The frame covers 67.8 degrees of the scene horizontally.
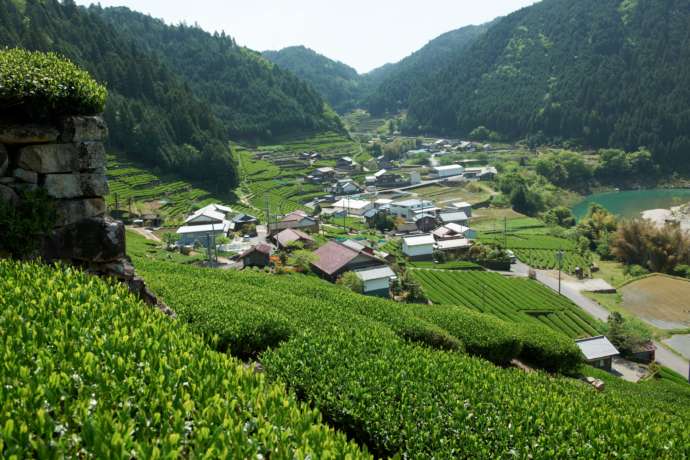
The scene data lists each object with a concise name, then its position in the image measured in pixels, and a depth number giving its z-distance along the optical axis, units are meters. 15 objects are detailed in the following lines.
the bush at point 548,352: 18.28
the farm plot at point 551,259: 57.53
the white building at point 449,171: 106.31
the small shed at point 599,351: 29.09
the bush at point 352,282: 40.03
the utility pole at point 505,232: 64.95
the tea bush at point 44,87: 8.76
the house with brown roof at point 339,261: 44.09
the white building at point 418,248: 57.78
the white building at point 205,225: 55.22
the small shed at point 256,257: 45.41
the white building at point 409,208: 76.69
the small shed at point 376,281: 41.38
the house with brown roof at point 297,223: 62.59
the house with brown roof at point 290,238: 54.00
